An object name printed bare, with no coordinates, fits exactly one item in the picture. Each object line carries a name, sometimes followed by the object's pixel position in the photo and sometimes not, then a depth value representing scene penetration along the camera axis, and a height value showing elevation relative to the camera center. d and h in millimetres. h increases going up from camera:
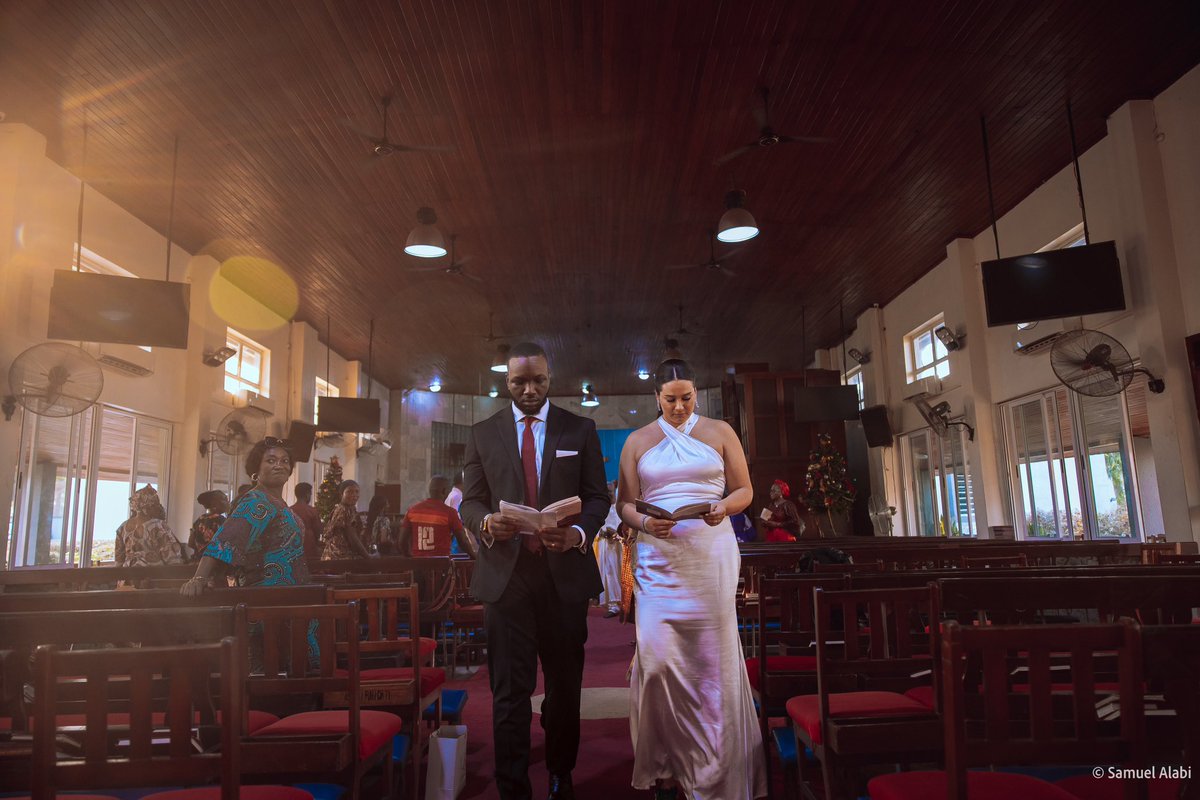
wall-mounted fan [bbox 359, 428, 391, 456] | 17873 +2045
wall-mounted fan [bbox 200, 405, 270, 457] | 10305 +1380
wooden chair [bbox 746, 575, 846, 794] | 3123 -560
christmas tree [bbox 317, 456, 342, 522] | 12969 +545
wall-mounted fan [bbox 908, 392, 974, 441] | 11461 +1542
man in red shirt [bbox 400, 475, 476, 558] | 6266 -27
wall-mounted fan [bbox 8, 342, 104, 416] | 6395 +1348
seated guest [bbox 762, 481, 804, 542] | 8429 -7
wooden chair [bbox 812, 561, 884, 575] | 3619 -267
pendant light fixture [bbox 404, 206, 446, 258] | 7316 +2789
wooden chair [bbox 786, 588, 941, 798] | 2332 -650
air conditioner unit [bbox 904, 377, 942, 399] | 12031 +2136
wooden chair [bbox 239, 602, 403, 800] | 2277 -652
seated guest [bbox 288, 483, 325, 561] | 7082 +22
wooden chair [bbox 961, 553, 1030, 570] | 4168 -287
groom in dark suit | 2717 -149
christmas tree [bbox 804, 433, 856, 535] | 13367 +600
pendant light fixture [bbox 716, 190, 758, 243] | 7141 +2812
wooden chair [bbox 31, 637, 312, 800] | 1532 -406
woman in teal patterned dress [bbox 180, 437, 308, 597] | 3176 -67
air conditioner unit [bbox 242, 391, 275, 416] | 12156 +2143
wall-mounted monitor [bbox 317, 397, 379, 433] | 13930 +2127
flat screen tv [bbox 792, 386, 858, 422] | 13234 +1979
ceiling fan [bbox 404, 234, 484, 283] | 10055 +3533
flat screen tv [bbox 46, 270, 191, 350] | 7160 +2213
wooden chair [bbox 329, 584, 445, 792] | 2996 -667
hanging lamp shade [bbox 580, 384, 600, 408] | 18941 +3230
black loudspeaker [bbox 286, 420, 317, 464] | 13570 +1660
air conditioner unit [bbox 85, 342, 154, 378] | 8531 +2094
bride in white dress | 2857 -523
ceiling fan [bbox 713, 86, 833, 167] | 6364 +3319
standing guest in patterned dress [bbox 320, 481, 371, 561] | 6961 -95
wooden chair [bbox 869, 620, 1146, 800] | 1486 -402
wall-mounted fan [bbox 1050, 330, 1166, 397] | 7023 +1379
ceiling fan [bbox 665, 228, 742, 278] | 10523 +3960
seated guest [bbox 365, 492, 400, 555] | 8812 -101
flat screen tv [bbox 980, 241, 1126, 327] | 7293 +2280
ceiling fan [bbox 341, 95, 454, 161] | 6319 +3316
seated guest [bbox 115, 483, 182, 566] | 6445 -41
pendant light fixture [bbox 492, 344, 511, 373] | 14205 +3304
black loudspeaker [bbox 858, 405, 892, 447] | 13945 +1677
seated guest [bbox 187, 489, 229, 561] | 6859 +102
